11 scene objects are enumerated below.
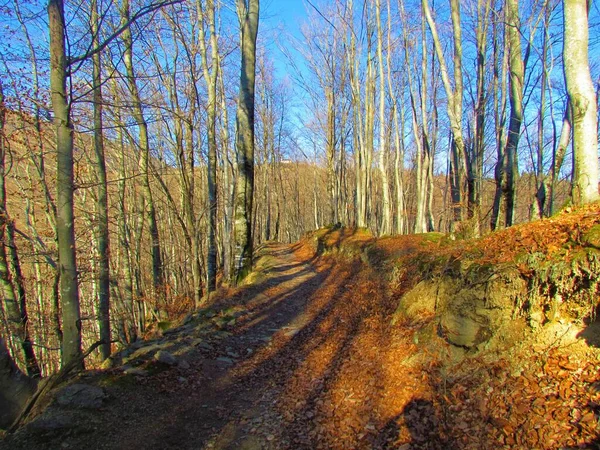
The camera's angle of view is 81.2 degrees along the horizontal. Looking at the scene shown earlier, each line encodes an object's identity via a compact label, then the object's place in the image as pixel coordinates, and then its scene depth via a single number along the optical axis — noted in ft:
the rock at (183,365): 15.14
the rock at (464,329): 12.80
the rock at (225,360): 16.60
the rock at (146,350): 15.47
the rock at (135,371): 13.77
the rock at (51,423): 10.25
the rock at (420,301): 17.07
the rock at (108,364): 15.21
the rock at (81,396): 11.41
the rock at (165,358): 14.92
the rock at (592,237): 11.06
